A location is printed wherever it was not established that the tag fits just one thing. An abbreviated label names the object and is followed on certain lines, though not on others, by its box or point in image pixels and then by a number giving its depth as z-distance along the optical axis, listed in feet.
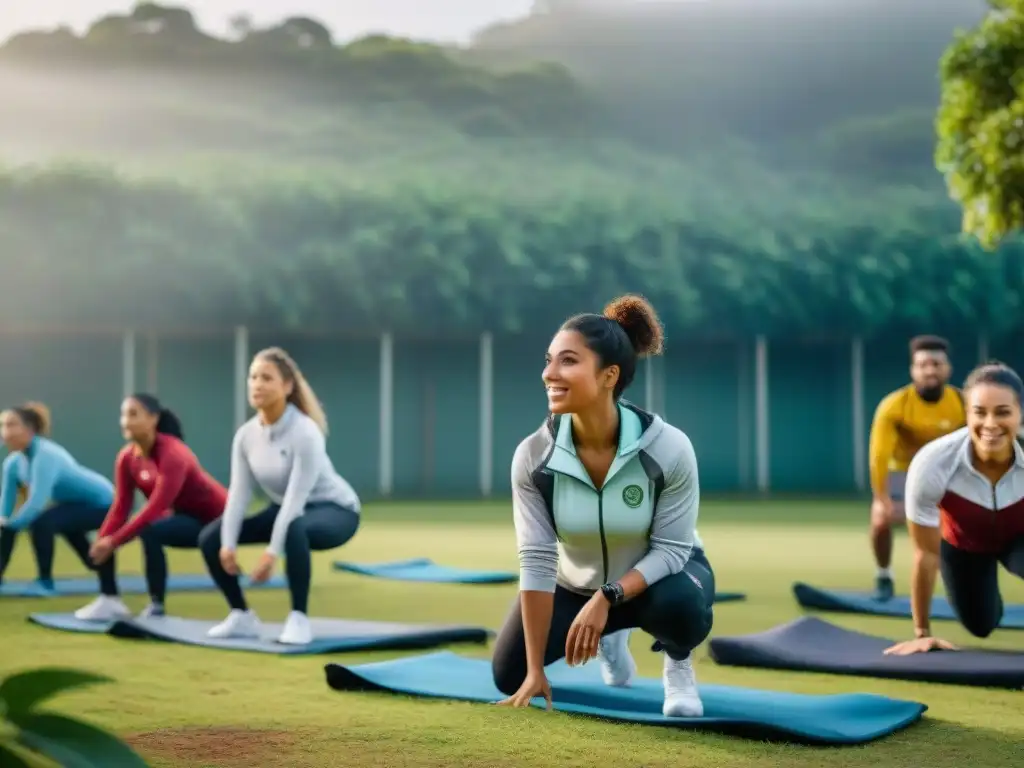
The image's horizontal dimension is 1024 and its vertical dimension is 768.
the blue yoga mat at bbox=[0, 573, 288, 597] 26.55
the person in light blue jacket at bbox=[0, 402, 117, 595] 25.46
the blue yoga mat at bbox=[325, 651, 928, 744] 13.14
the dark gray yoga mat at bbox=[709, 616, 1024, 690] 16.29
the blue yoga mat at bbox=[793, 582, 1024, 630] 22.86
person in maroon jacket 21.77
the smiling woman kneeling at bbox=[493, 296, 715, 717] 13.24
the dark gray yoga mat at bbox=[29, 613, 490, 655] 18.92
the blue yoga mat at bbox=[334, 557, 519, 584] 28.55
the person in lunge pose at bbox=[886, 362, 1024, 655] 16.34
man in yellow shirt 24.79
